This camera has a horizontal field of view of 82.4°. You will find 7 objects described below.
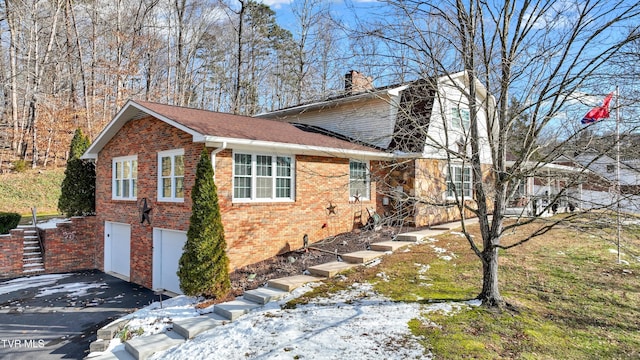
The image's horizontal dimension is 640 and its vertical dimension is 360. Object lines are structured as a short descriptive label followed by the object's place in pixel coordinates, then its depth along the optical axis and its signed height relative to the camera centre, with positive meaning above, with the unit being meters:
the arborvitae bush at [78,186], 14.26 -0.24
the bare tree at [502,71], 5.51 +1.78
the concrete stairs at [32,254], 13.13 -2.76
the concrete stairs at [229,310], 5.97 -2.45
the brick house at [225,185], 9.21 -0.12
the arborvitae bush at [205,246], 8.08 -1.48
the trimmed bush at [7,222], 13.73 -1.61
